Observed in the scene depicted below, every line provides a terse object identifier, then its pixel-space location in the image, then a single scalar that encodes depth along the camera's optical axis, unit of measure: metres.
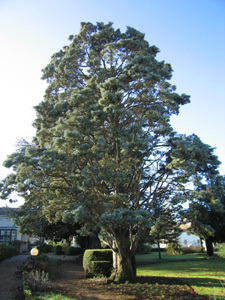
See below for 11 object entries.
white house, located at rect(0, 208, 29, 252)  29.32
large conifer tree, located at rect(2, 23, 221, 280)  10.44
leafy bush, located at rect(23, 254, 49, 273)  12.62
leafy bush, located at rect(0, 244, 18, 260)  18.31
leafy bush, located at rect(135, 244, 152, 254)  30.17
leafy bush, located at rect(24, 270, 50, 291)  9.15
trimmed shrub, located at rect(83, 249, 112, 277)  13.27
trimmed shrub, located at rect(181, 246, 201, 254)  35.00
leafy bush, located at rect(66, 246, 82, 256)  30.66
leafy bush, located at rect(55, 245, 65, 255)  31.00
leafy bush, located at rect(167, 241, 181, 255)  32.62
